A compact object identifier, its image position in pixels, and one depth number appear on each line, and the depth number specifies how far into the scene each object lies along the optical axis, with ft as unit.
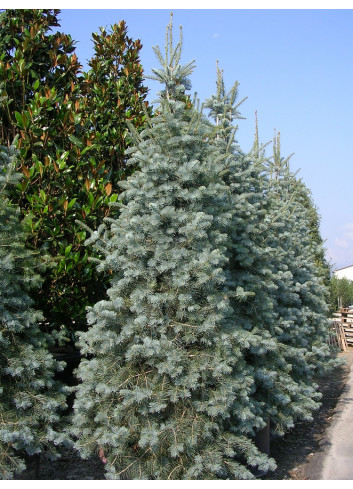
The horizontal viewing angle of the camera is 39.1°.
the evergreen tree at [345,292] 103.54
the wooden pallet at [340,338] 49.57
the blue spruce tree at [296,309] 18.06
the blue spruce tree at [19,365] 12.81
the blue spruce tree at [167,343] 12.64
